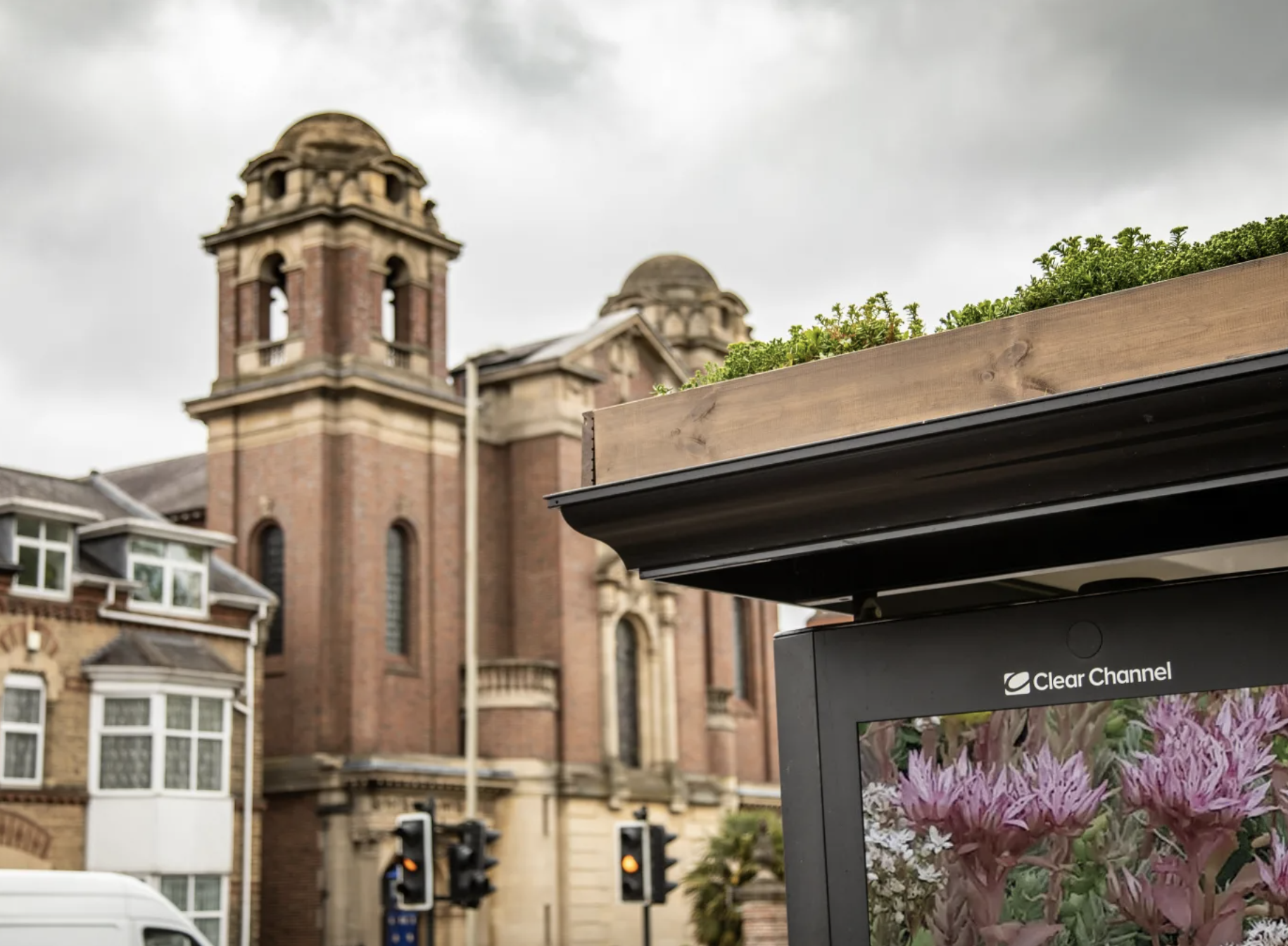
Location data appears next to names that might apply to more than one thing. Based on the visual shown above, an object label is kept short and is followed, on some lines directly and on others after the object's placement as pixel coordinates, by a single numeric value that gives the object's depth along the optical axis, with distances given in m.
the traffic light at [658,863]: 20.45
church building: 35.03
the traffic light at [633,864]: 20.36
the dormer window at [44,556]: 29.52
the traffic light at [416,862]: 19.06
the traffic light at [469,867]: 19.83
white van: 14.40
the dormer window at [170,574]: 31.70
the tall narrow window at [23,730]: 28.77
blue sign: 33.38
